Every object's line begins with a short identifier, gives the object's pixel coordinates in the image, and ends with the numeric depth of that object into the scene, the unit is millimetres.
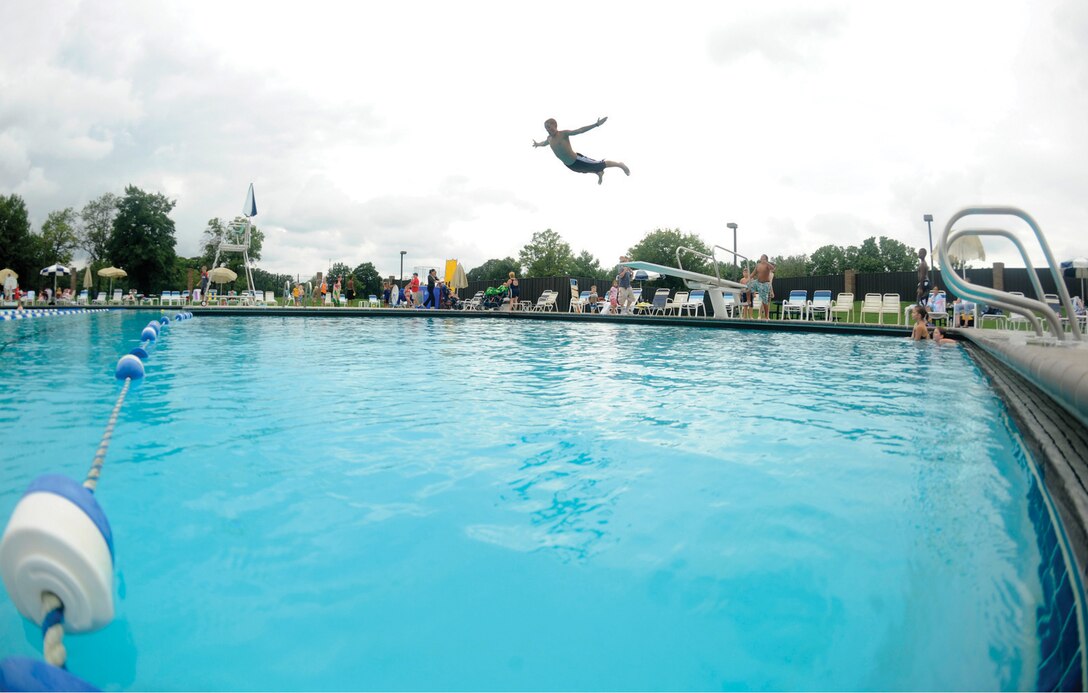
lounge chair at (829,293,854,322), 15788
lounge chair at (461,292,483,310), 24812
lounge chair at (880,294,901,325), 14726
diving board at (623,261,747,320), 15709
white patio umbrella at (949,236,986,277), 12812
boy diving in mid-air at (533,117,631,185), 9445
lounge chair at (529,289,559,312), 24578
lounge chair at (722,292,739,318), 17591
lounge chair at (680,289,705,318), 18931
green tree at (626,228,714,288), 61925
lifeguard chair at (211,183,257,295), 27906
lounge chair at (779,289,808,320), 16938
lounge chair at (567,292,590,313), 22547
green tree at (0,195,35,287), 39594
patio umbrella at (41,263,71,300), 29228
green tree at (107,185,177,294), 43656
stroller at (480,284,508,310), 23891
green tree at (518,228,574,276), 68938
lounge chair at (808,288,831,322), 16328
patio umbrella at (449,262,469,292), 25170
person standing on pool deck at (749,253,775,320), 13995
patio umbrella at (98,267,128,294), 31781
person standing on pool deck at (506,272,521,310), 22089
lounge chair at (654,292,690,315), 19422
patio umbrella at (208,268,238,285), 29450
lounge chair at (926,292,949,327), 13641
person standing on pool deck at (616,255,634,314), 18844
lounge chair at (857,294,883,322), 14875
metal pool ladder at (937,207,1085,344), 5020
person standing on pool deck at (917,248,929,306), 13110
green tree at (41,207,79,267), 48378
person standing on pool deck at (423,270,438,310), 22750
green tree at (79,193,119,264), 51625
